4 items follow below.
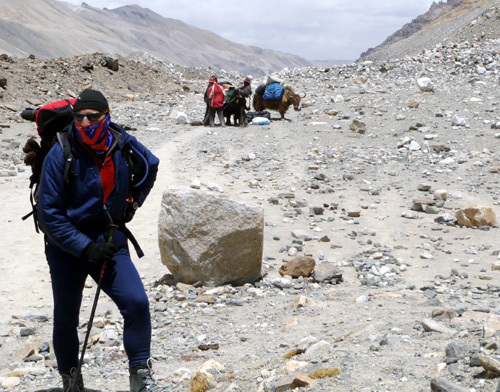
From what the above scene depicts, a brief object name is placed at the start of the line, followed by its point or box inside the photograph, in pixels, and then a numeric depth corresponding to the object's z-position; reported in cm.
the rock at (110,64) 2739
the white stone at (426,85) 1923
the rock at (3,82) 2009
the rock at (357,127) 1455
